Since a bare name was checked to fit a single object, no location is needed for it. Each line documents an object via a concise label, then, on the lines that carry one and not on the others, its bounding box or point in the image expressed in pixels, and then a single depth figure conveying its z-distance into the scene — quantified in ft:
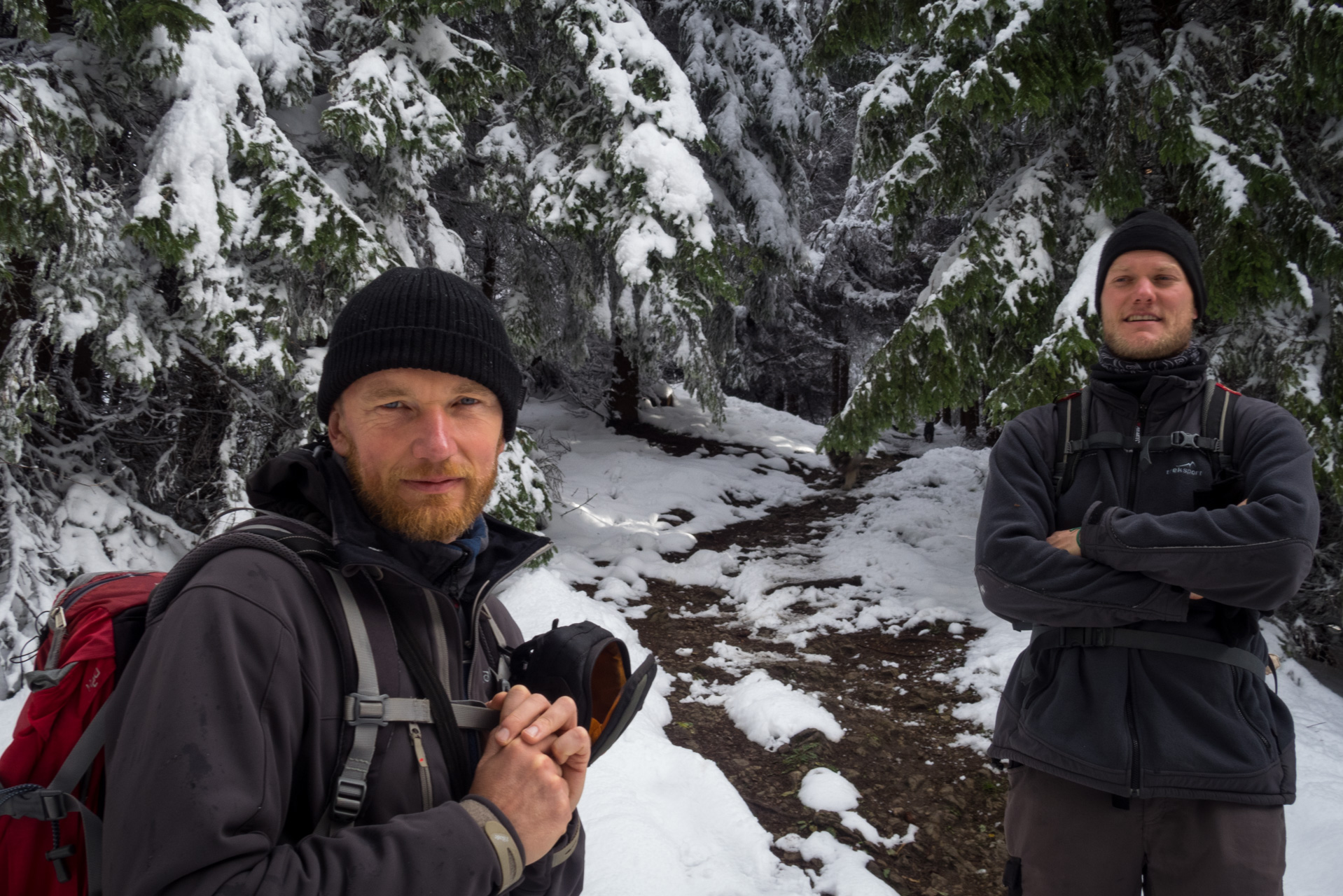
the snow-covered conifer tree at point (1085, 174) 17.99
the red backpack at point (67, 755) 3.57
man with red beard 3.31
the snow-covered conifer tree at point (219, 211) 14.89
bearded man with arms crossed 7.57
